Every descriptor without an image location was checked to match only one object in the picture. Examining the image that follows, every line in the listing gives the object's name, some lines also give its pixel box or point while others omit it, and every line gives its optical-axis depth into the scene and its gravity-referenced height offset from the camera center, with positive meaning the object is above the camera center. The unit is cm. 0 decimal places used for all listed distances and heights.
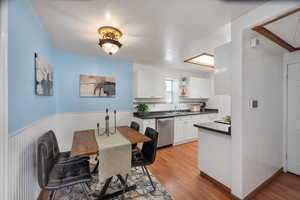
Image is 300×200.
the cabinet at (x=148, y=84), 346 +44
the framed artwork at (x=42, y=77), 156 +33
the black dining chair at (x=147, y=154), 175 -88
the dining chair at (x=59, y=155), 172 -86
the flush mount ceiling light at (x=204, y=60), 322 +114
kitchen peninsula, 173 -83
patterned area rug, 166 -135
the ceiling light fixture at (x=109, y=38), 162 +89
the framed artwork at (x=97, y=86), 303 +33
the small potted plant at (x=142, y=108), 358 -27
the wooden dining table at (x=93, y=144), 144 -61
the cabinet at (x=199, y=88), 437 +42
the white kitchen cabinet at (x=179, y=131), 358 -98
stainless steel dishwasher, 330 -88
